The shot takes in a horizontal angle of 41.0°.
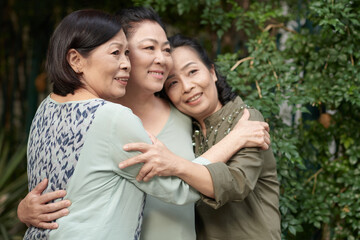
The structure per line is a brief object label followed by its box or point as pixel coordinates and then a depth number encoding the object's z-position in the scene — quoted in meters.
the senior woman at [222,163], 2.15
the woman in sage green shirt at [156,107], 2.20
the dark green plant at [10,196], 3.97
